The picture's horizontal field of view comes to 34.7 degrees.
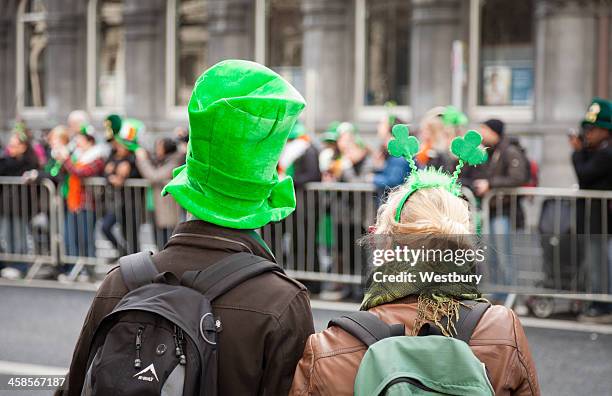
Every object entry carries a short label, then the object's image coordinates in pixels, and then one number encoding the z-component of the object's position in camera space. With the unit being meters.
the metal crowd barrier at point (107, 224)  11.28
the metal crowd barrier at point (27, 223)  11.66
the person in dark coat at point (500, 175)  9.55
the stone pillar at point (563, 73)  15.50
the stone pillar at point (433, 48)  16.83
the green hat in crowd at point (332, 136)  11.49
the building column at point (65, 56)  22.28
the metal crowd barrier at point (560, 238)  8.95
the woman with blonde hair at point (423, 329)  2.46
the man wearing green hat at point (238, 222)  2.64
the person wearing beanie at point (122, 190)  11.32
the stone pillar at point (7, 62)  24.08
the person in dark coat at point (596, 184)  9.00
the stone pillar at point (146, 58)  20.67
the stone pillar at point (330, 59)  18.02
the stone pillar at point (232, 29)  19.34
